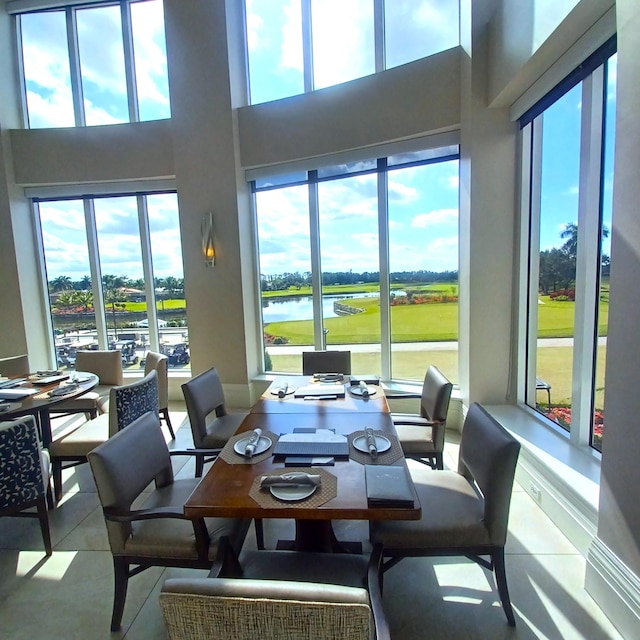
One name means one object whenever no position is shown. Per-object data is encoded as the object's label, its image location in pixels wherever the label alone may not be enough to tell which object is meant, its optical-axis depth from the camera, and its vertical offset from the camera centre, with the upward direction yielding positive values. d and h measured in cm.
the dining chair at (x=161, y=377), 361 -88
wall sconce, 444 +58
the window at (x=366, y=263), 384 +21
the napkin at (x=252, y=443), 177 -80
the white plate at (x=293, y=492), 142 -83
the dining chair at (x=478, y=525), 157 -110
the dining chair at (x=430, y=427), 243 -101
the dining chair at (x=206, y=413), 258 -95
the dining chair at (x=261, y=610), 82 -73
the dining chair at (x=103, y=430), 264 -109
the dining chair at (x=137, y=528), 157 -109
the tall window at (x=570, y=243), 230 +21
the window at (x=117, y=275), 507 +21
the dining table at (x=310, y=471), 137 -84
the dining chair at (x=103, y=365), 411 -84
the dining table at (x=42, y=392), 264 -80
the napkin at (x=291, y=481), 150 -81
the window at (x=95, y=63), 482 +305
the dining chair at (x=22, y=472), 204 -103
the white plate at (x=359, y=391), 267 -82
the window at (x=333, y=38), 358 +262
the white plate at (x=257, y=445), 181 -82
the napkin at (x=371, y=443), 175 -81
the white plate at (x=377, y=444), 180 -82
